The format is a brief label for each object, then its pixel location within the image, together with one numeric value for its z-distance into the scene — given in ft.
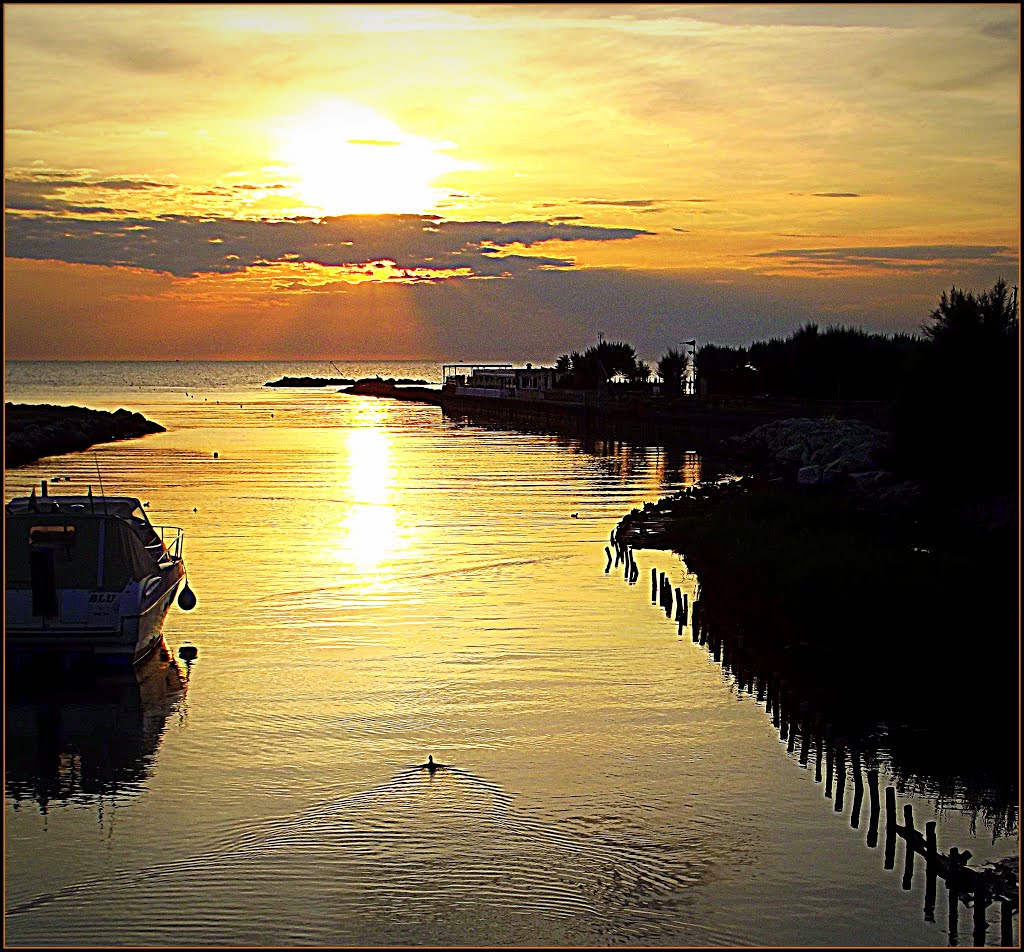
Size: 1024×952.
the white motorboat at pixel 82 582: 62.03
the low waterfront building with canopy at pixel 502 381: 408.46
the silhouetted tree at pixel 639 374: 392.68
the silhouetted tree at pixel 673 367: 363.76
